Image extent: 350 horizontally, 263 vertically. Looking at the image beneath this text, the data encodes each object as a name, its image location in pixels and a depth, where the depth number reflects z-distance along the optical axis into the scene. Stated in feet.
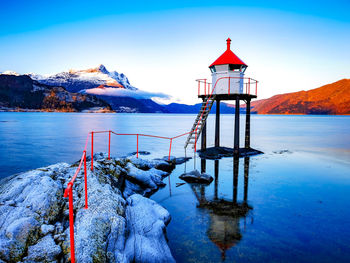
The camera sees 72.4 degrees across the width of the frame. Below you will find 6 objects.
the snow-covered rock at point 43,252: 15.19
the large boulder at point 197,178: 39.96
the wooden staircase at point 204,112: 59.47
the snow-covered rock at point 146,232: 18.01
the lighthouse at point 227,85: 58.13
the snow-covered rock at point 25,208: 15.56
